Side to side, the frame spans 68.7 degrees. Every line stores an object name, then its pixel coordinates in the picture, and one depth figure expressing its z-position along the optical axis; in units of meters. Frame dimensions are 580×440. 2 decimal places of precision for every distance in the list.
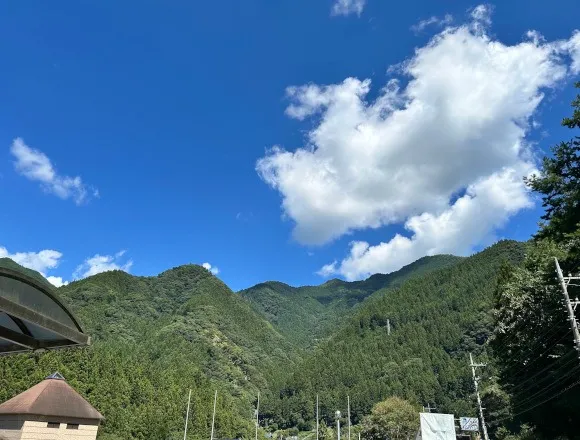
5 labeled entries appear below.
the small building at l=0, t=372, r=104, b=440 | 27.20
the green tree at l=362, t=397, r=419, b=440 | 70.00
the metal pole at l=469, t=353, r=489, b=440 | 29.89
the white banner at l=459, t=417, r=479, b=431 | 60.91
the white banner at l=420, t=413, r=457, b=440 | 27.34
